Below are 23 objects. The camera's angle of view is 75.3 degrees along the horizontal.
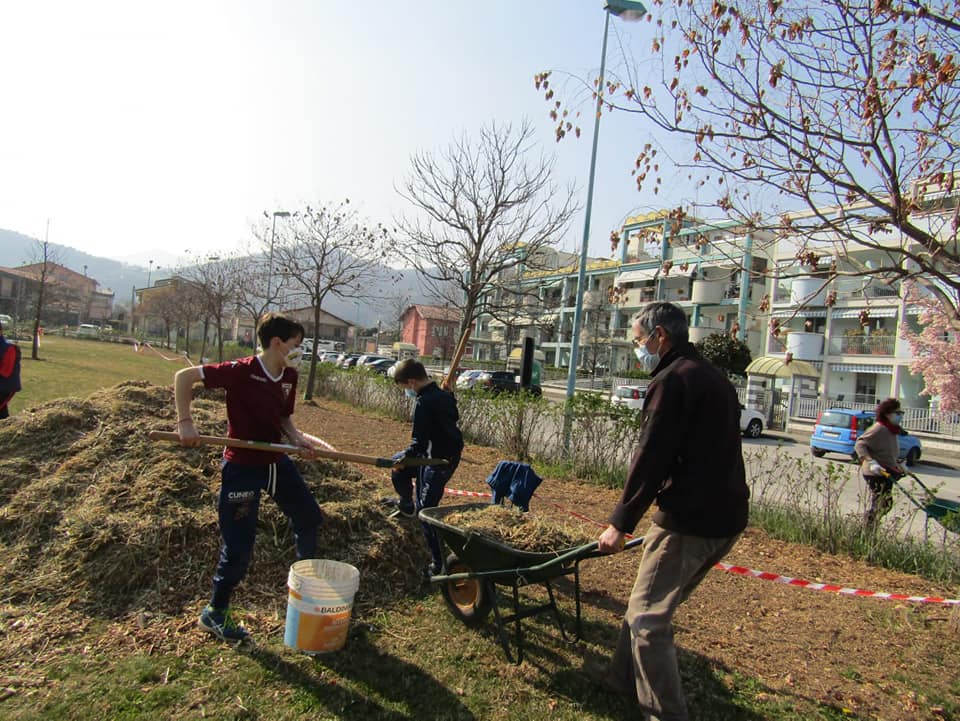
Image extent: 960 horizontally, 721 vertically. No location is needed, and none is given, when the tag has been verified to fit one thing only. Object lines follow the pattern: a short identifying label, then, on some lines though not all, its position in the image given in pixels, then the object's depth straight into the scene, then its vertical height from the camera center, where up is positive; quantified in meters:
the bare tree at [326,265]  19.61 +2.75
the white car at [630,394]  20.74 -0.56
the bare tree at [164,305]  47.06 +2.41
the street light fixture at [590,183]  10.12 +3.84
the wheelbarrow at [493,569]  3.23 -1.10
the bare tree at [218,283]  29.74 +2.86
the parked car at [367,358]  38.45 -0.33
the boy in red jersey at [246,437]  3.21 -0.52
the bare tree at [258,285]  26.59 +2.72
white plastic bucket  3.14 -1.33
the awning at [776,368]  26.87 +1.08
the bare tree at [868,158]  4.20 +1.79
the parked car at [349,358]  40.88 -0.45
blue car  16.20 -0.84
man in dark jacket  2.66 -0.50
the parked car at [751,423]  21.95 -1.16
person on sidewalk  6.54 -0.54
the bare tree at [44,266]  23.62 +2.82
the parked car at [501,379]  26.15 -0.59
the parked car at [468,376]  29.42 -0.64
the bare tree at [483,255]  14.70 +2.69
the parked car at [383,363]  35.69 -0.49
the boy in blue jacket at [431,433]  4.34 -0.51
